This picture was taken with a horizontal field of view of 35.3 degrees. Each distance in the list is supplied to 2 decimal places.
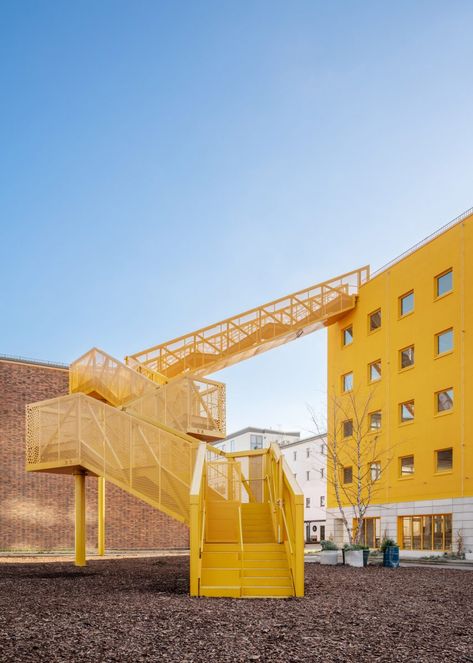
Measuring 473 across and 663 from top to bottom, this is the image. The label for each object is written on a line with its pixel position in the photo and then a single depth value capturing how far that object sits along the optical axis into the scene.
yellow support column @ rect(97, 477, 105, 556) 25.34
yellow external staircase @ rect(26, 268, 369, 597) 12.70
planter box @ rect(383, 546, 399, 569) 22.92
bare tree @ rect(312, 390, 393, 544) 37.38
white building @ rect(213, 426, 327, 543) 76.69
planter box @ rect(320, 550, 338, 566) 23.83
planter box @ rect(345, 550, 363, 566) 23.16
